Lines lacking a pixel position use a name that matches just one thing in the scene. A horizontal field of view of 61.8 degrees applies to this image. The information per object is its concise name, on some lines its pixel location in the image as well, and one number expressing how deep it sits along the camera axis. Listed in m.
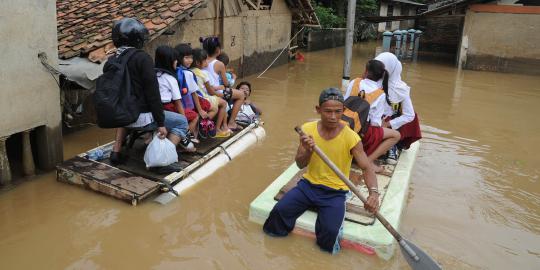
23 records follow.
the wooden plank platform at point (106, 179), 4.79
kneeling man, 3.81
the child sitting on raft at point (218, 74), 6.77
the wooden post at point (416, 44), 19.52
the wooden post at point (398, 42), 18.67
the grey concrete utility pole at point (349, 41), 8.40
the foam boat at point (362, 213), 4.04
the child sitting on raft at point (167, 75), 5.28
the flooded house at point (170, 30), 6.45
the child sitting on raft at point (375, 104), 5.16
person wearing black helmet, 4.75
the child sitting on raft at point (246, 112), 7.54
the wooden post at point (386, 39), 16.89
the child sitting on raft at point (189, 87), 5.69
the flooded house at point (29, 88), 4.69
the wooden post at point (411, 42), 19.39
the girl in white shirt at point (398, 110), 5.32
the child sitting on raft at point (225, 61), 7.10
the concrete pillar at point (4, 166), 4.87
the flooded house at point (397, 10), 29.77
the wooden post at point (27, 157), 5.16
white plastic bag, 5.02
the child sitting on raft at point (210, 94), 6.28
